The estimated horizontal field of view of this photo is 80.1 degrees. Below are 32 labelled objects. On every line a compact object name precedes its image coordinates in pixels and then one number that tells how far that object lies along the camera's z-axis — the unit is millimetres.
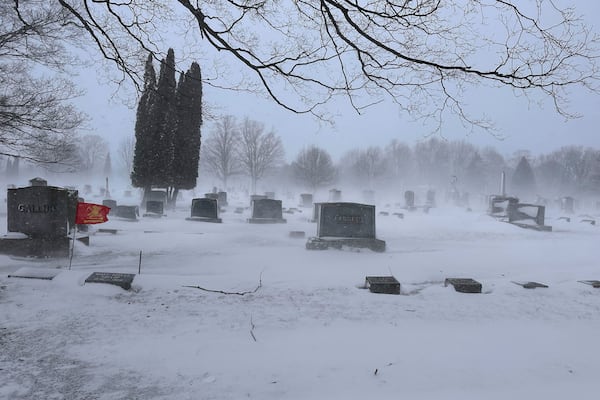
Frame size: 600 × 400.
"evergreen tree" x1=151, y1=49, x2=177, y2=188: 23953
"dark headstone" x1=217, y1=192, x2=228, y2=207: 28984
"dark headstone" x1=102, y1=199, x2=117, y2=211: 19866
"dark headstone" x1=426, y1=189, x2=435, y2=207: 41219
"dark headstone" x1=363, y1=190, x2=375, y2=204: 39719
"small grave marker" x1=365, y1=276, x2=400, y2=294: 5258
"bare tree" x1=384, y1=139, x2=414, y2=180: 82938
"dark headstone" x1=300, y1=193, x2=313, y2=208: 32812
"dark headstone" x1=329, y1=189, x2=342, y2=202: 32838
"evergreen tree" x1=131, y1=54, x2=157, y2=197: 23953
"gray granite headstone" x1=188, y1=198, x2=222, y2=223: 17141
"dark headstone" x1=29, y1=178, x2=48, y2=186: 21203
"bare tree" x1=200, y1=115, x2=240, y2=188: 45188
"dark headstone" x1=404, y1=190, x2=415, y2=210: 36344
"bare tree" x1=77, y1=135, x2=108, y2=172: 75638
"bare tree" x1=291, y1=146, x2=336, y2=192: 44094
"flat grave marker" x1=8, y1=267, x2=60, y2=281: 4949
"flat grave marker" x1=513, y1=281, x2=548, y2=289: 5694
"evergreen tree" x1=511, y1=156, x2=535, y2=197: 59906
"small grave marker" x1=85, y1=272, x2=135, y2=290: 4863
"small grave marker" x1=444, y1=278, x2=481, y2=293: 5359
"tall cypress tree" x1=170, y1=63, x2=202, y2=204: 24019
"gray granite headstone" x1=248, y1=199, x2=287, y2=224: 17719
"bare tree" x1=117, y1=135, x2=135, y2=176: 62038
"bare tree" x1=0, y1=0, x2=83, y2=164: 7871
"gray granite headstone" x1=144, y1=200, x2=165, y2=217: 19219
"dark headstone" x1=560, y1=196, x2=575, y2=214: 38938
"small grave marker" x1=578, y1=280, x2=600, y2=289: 5852
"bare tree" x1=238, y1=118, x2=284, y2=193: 47000
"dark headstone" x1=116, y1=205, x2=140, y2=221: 16911
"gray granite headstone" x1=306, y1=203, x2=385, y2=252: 10500
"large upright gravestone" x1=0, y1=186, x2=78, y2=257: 7754
